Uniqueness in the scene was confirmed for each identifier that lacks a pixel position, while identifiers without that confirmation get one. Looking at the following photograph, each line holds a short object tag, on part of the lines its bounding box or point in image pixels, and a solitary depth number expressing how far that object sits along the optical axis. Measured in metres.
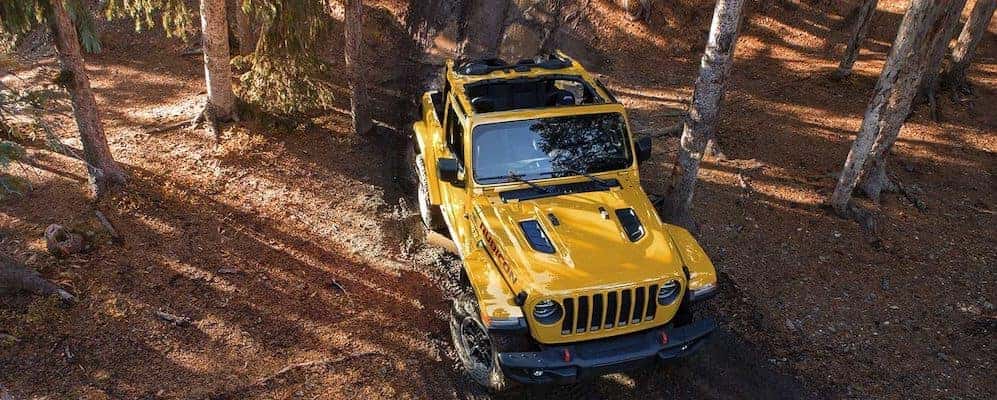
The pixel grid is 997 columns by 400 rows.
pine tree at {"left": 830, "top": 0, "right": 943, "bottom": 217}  8.22
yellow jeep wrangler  5.70
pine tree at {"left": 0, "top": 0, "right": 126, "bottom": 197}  7.04
